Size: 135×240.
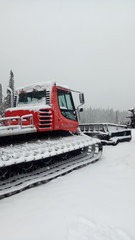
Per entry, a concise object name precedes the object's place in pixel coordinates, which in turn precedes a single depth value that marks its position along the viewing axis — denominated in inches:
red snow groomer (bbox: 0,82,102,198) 150.6
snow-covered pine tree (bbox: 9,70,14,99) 1405.0
